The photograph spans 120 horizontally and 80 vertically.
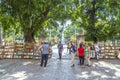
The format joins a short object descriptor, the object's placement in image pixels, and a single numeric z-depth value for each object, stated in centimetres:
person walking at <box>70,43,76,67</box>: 573
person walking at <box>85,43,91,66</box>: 583
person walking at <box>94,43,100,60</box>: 791
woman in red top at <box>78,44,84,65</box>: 570
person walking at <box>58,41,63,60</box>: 768
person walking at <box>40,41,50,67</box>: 565
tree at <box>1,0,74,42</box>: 814
